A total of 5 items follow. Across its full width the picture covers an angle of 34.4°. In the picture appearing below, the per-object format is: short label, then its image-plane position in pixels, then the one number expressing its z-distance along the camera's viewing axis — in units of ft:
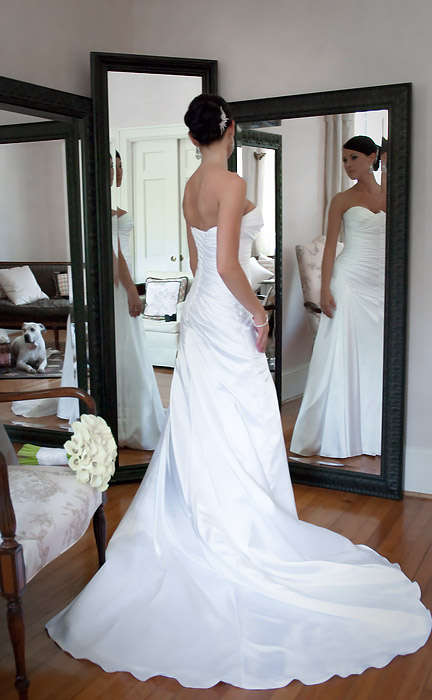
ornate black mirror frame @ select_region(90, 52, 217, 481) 11.51
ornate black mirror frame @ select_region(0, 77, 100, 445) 10.79
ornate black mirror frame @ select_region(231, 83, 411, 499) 11.03
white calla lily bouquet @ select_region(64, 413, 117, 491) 7.68
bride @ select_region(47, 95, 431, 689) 7.22
